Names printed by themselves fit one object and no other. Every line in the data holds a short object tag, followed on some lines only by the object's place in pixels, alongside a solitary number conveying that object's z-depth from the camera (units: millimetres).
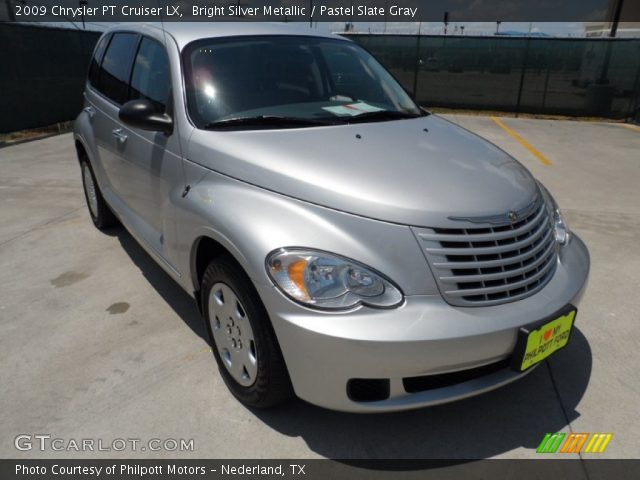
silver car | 1789
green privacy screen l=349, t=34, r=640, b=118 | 13297
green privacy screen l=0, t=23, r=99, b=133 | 9188
